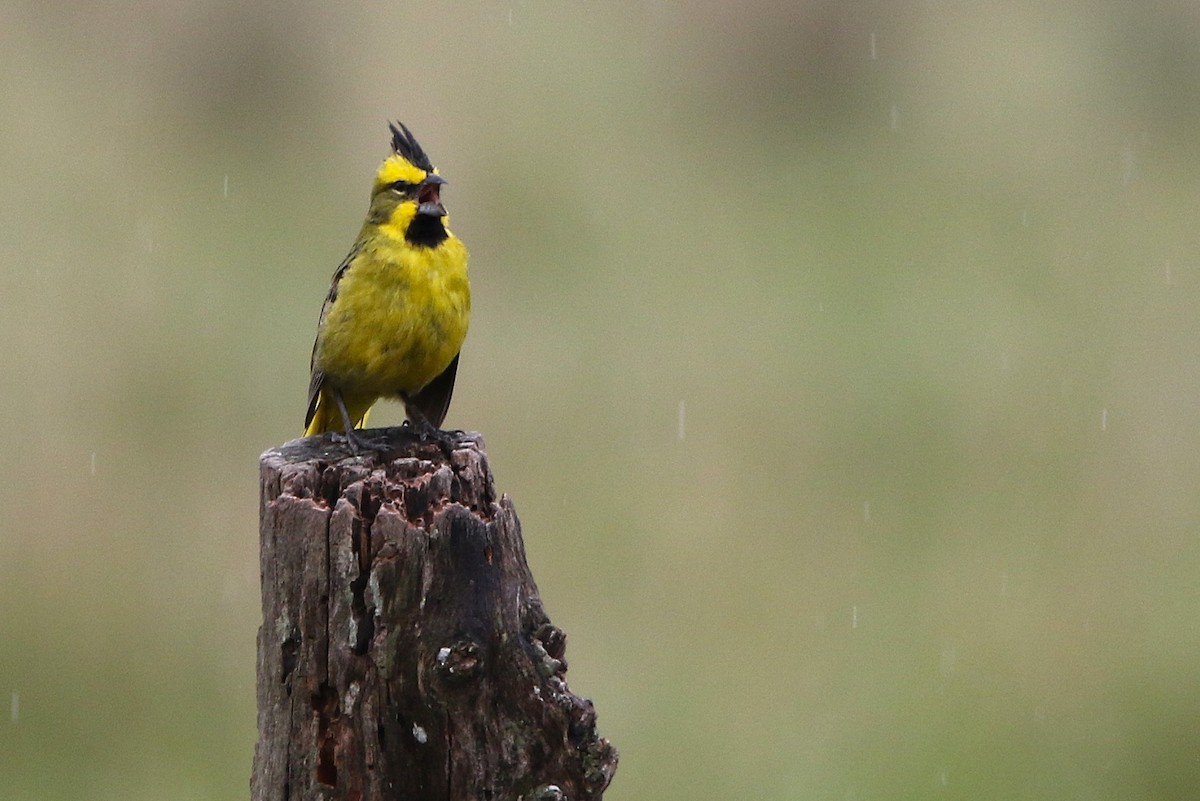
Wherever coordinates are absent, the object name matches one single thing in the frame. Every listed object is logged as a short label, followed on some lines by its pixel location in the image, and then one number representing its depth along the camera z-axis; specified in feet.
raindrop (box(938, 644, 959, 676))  55.11
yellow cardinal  36.06
